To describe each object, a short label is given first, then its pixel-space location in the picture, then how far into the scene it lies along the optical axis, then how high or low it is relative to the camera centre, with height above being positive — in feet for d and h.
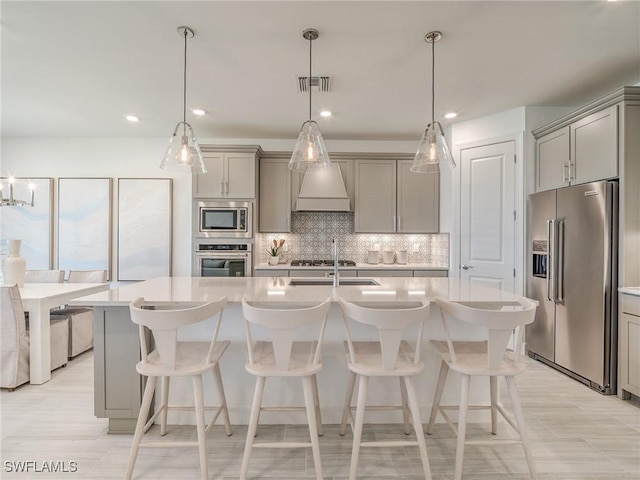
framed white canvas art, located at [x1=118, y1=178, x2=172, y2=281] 15.06 +0.54
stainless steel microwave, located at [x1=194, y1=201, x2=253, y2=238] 13.69 +0.82
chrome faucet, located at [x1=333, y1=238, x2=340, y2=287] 8.19 -0.86
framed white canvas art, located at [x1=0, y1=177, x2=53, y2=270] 14.99 +0.59
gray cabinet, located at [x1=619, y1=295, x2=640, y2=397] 8.18 -2.48
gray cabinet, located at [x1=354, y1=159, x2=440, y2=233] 14.92 +1.79
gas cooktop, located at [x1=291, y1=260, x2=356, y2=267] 14.35 -0.96
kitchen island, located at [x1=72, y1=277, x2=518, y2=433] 6.60 -2.07
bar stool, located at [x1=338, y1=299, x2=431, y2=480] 5.19 -2.03
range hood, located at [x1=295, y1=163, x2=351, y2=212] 14.52 +2.00
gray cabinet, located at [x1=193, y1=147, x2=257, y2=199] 13.93 +2.55
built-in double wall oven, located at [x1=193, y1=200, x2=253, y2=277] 13.55 +0.09
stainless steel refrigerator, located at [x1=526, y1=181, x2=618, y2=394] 8.82 -1.09
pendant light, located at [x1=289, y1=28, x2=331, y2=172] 7.45 +2.06
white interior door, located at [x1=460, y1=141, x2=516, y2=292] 12.20 +1.01
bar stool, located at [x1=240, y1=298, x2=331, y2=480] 5.15 -2.01
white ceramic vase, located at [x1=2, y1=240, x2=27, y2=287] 10.50 -0.82
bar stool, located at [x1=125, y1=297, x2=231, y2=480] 5.22 -2.06
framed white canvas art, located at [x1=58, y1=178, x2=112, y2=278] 15.03 +0.73
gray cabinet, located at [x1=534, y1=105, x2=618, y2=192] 8.83 +2.62
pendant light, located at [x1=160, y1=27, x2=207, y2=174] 7.57 +1.93
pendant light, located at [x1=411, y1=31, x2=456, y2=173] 7.47 +2.04
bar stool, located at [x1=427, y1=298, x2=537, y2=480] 5.26 -2.03
